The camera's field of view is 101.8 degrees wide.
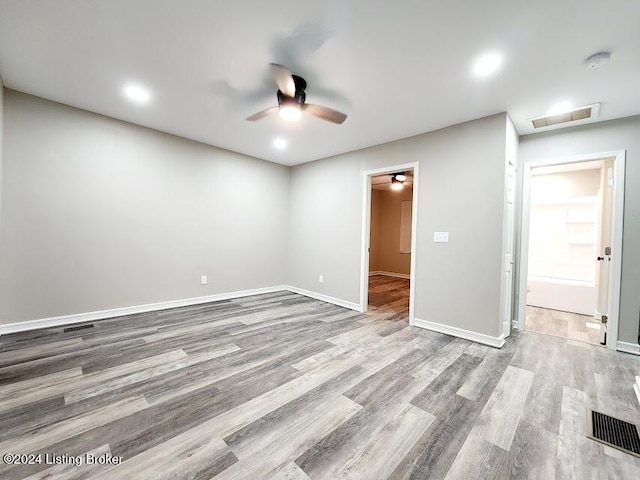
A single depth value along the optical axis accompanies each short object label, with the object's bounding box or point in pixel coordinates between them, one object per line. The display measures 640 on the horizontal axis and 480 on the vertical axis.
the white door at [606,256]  3.06
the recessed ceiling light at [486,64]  2.08
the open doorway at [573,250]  3.02
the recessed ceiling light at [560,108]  2.73
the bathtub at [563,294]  4.21
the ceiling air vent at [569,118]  2.81
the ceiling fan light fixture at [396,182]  6.55
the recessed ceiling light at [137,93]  2.72
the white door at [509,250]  3.10
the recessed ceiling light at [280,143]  4.11
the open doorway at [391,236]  6.57
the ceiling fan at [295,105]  2.31
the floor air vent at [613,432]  1.58
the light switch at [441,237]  3.39
